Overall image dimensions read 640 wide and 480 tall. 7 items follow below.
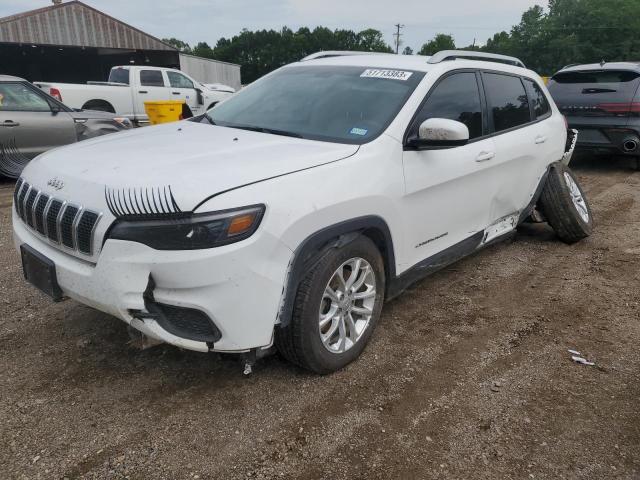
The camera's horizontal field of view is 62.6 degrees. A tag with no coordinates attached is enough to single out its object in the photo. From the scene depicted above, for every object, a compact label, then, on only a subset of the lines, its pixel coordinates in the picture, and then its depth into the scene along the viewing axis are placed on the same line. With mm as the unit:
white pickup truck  12978
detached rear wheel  4938
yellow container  9297
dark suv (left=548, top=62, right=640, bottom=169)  8148
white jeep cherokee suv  2305
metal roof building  25844
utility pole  75500
